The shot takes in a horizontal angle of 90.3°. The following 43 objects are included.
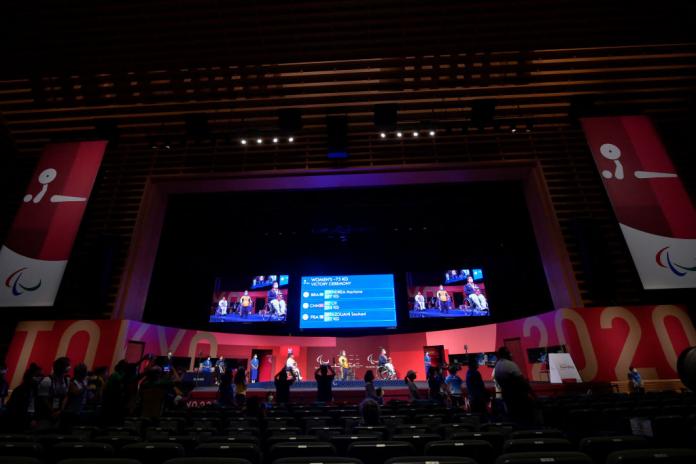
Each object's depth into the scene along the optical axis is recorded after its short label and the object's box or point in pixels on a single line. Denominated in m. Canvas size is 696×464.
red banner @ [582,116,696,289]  6.72
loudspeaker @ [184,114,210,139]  9.04
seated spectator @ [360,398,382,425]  3.92
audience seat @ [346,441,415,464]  1.99
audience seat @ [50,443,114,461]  2.02
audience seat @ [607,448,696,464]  1.48
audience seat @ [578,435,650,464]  1.93
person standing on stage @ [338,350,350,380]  12.66
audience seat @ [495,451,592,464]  1.50
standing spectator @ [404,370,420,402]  6.55
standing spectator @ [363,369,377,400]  5.52
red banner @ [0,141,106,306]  7.10
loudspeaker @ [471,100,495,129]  8.77
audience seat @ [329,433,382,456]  2.41
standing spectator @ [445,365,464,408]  6.89
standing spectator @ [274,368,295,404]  6.79
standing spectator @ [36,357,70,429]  4.28
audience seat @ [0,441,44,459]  1.96
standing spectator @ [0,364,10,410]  6.17
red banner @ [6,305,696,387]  7.47
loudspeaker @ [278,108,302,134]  8.92
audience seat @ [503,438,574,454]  1.92
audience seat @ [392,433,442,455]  2.49
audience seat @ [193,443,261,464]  2.04
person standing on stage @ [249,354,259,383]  13.41
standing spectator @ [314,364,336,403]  7.10
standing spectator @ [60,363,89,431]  4.20
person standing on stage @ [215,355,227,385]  11.16
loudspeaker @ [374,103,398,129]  8.69
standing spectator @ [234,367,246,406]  6.67
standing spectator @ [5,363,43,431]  3.80
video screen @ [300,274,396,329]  12.09
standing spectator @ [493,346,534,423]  3.83
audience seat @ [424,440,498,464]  1.99
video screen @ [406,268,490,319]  12.95
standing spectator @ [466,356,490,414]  5.29
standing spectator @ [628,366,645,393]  6.93
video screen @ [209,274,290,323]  13.02
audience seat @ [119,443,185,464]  2.03
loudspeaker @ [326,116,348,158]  9.02
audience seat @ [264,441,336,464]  2.03
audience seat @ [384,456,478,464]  1.49
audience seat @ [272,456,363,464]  1.53
